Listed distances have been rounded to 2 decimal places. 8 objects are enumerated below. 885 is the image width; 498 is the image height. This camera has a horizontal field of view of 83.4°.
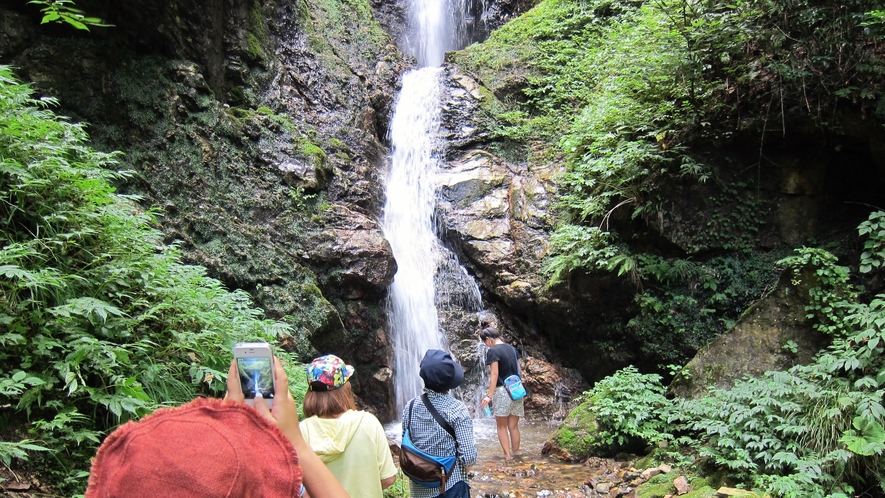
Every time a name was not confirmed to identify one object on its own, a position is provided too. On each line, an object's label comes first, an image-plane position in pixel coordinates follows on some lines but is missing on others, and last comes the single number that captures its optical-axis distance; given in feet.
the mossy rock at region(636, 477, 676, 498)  17.19
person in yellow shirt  8.39
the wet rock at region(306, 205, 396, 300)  29.71
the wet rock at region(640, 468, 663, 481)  19.08
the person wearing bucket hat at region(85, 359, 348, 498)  3.21
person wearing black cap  10.98
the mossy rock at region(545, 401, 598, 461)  22.88
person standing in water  22.84
